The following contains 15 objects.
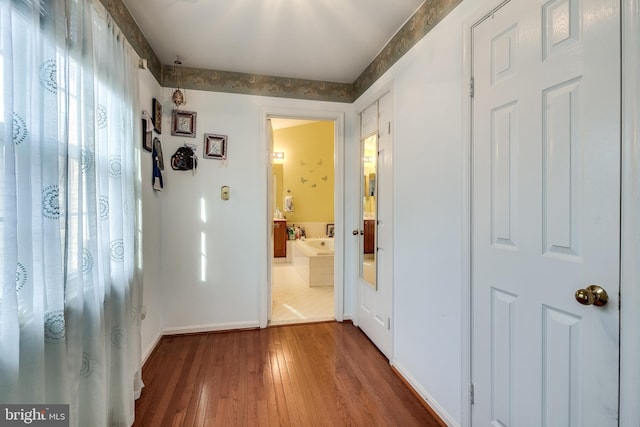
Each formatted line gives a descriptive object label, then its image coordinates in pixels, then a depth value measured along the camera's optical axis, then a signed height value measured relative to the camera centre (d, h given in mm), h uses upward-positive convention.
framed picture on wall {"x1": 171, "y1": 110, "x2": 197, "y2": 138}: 2674 +836
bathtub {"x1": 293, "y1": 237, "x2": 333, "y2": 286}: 4410 -873
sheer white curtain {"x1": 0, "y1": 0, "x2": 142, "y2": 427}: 851 +5
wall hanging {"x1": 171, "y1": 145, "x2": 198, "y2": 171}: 2682 +499
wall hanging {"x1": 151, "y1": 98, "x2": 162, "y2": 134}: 2447 +840
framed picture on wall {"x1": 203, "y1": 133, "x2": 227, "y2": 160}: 2746 +635
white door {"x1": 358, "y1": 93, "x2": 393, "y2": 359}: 2326 -272
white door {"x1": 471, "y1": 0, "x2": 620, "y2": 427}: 917 +1
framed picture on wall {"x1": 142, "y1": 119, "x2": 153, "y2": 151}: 2156 +574
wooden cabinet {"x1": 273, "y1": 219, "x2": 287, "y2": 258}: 6137 -579
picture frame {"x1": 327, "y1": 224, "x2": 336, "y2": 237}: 6573 -412
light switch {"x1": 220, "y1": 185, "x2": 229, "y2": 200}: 2805 +193
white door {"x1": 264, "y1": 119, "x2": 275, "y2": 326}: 2959 -51
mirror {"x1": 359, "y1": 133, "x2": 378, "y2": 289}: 2629 +37
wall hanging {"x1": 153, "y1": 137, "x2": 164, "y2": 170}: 2449 +539
